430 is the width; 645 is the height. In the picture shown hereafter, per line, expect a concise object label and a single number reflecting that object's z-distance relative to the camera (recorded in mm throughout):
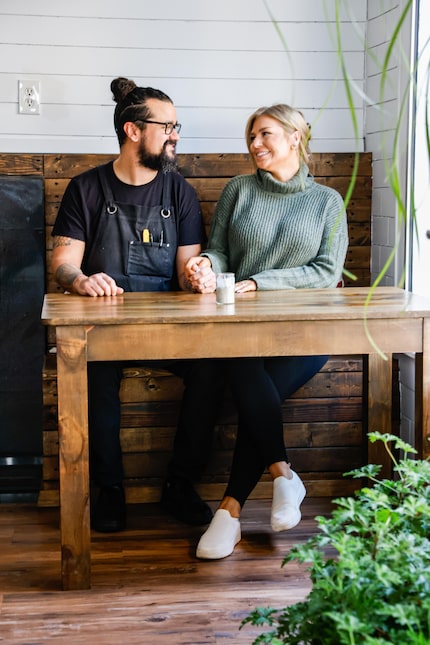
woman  2834
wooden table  2432
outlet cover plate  3674
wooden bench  3186
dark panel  3707
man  3094
